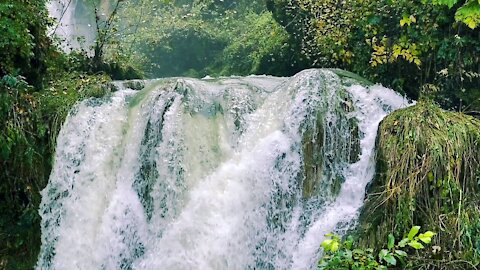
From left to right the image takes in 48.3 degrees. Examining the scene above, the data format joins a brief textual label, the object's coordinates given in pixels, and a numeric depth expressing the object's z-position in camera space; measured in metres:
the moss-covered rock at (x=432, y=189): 3.94
